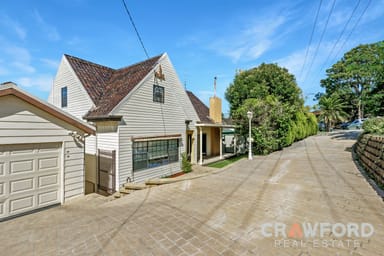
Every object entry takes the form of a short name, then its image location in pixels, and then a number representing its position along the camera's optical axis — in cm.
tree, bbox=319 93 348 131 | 3207
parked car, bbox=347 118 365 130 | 2978
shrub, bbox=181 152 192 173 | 1061
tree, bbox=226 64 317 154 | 1413
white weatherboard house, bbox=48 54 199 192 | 796
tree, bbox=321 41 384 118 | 3127
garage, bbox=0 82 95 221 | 463
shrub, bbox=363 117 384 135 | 904
